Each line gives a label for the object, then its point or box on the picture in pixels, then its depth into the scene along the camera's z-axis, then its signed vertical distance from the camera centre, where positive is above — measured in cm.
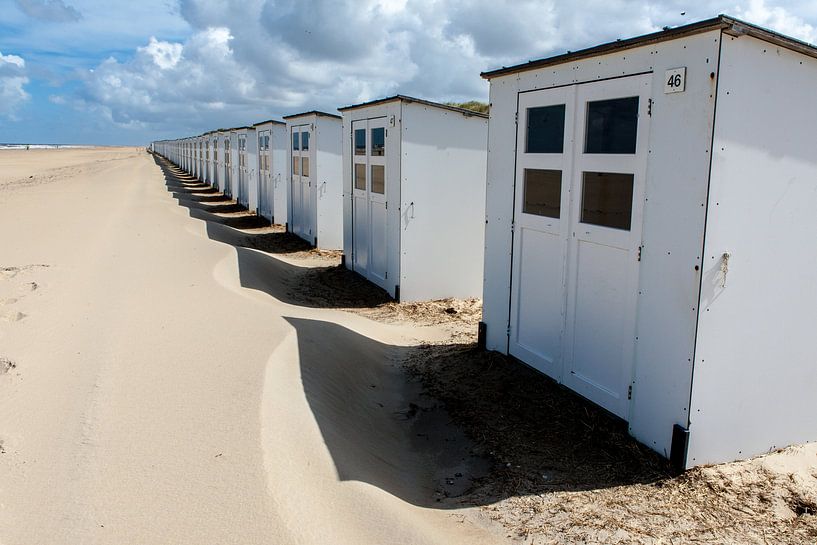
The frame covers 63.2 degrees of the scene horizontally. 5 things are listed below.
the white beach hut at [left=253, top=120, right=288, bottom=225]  1822 -4
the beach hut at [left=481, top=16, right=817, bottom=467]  426 -41
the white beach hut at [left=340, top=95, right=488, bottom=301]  977 -38
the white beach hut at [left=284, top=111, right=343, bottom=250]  1420 -19
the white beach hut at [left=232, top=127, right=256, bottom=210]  2222 +16
